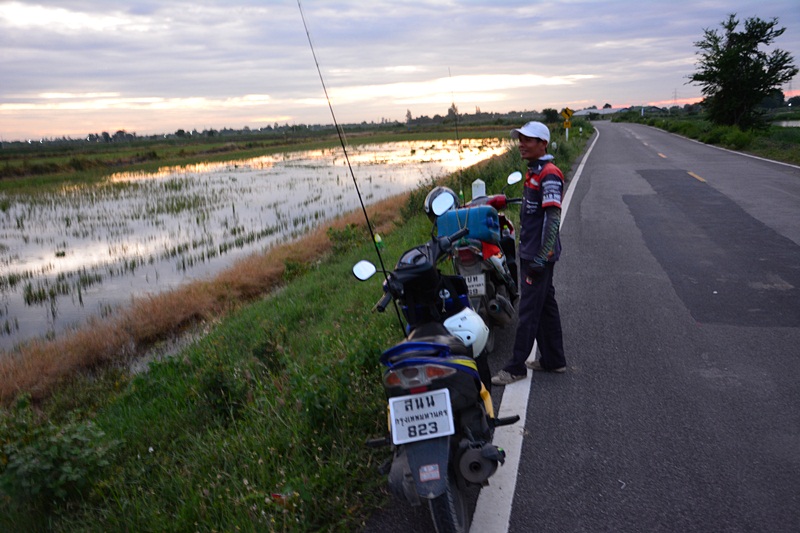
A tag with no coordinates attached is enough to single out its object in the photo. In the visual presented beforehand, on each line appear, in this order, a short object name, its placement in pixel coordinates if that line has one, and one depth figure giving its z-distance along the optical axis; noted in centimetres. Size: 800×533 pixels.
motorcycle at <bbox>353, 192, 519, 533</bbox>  266
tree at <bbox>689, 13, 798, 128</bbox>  3212
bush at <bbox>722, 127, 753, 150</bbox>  2484
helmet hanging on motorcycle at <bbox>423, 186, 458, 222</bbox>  405
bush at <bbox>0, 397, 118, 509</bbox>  367
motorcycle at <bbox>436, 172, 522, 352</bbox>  495
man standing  413
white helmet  349
